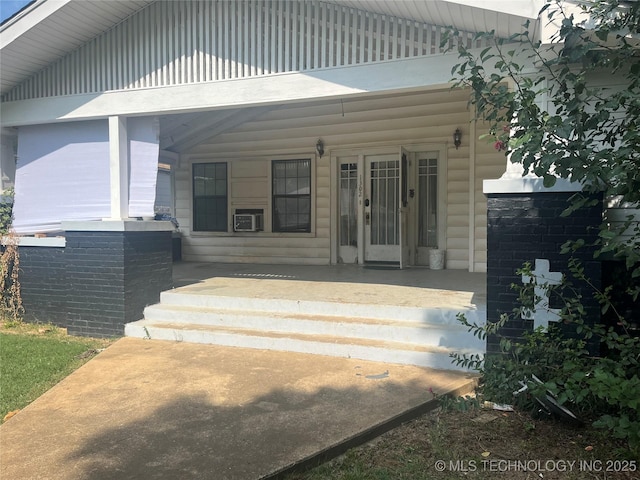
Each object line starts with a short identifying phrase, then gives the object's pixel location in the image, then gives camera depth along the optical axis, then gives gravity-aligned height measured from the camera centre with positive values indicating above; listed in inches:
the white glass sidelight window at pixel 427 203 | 322.0 +13.2
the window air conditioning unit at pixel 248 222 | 363.3 +0.1
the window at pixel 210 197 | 378.6 +20.0
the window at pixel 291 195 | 353.1 +20.2
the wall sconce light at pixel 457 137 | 305.4 +54.6
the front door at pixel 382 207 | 331.0 +10.7
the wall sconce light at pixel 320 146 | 343.0 +54.7
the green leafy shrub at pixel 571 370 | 97.7 -36.5
